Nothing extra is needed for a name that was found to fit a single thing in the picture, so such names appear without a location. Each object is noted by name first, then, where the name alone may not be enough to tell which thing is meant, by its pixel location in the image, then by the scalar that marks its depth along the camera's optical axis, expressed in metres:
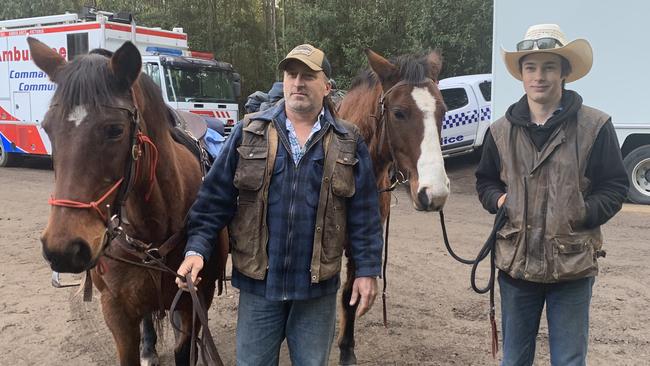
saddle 3.06
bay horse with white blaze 2.93
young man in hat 2.29
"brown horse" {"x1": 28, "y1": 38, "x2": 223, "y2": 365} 1.87
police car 11.64
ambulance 11.98
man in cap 2.19
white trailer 8.67
